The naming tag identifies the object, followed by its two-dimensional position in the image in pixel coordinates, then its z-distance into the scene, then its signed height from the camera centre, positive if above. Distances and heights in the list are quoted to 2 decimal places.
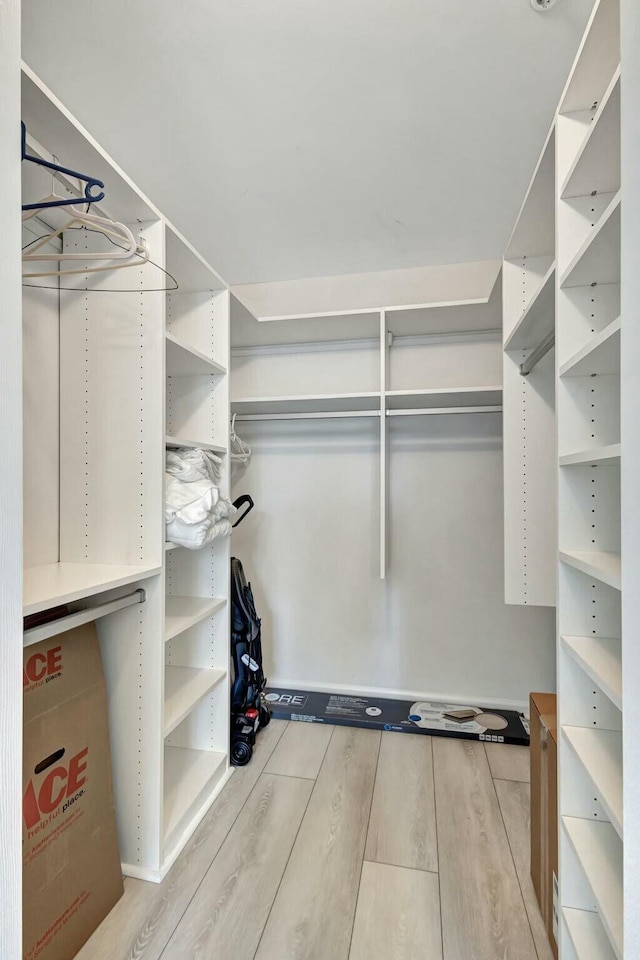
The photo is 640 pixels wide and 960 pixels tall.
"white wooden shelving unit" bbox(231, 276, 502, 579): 2.22 +0.71
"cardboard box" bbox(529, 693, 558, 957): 1.18 -0.91
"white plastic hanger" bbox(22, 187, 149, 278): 1.02 +0.60
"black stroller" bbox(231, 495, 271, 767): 2.09 -0.86
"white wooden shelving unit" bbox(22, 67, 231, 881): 1.41 +0.03
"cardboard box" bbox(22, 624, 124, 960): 1.08 -0.84
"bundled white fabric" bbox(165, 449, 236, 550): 1.50 -0.06
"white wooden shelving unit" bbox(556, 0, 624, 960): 0.91 -0.02
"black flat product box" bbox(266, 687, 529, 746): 2.22 -1.23
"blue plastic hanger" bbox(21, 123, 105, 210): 0.93 +0.69
